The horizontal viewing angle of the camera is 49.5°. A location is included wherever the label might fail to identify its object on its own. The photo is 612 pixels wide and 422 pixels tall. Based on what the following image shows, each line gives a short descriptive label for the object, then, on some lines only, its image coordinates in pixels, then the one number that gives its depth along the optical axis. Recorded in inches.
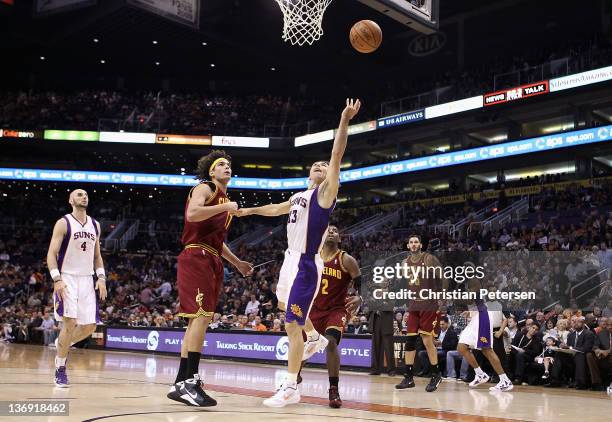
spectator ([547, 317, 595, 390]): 445.4
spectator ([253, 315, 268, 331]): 688.4
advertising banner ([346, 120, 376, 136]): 1291.8
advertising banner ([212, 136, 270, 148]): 1433.3
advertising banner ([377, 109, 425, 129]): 1213.0
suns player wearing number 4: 301.4
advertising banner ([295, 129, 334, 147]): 1338.6
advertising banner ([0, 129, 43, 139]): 1378.0
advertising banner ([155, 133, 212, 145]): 1412.4
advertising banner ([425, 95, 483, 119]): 1143.0
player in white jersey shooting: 240.1
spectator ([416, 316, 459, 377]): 519.5
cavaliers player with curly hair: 227.0
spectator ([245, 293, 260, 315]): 816.9
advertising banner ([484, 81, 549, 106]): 1063.6
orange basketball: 371.9
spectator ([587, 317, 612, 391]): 437.7
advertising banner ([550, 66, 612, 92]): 985.5
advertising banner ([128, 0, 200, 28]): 940.0
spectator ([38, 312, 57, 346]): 884.6
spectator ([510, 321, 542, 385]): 471.2
